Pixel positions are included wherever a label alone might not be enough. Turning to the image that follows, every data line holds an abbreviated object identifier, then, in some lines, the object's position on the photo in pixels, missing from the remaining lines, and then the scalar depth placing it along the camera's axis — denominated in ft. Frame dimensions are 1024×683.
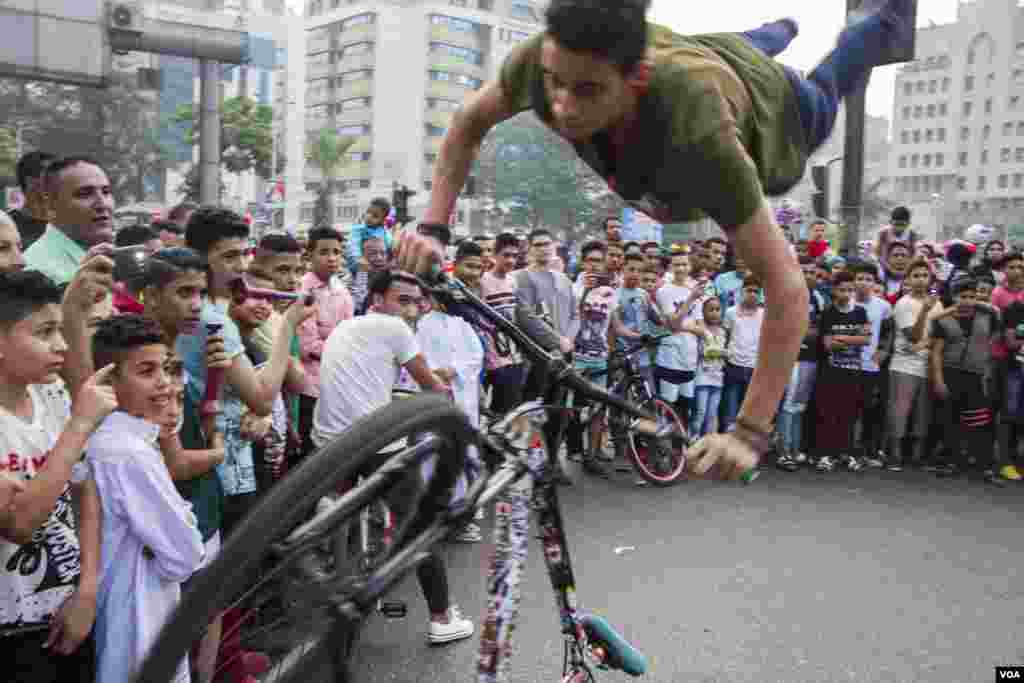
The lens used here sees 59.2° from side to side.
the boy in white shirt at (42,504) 7.59
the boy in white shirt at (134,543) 8.25
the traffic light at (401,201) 43.01
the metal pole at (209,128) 63.52
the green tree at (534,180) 170.81
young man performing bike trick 6.37
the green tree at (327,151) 210.59
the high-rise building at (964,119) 303.89
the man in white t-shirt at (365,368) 13.83
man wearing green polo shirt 11.21
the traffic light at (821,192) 34.01
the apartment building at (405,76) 288.92
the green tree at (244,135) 143.23
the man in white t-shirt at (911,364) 26.53
